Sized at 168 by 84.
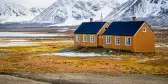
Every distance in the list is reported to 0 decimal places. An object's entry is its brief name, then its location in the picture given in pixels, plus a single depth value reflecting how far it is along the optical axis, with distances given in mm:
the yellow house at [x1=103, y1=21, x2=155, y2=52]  59469
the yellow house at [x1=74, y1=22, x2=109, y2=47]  68250
